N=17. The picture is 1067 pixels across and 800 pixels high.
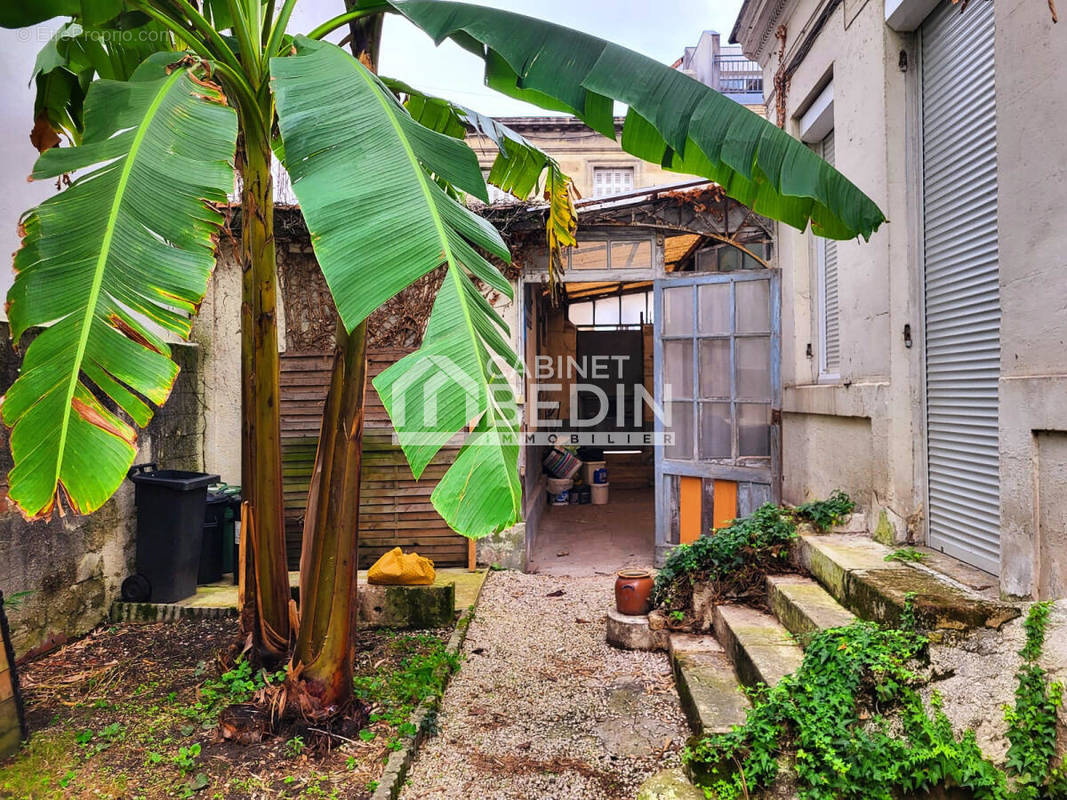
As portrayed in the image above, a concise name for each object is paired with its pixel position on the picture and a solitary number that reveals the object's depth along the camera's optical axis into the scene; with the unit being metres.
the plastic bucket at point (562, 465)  10.10
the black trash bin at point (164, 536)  4.80
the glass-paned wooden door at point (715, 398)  6.30
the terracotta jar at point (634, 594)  4.84
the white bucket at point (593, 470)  10.29
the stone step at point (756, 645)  3.32
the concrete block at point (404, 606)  4.70
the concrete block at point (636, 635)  4.65
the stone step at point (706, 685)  3.15
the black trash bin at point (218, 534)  5.30
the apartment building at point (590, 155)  13.70
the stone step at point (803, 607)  3.43
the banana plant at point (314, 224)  1.88
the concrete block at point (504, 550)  6.39
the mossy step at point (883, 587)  2.75
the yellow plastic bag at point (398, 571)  4.75
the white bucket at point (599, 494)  10.22
